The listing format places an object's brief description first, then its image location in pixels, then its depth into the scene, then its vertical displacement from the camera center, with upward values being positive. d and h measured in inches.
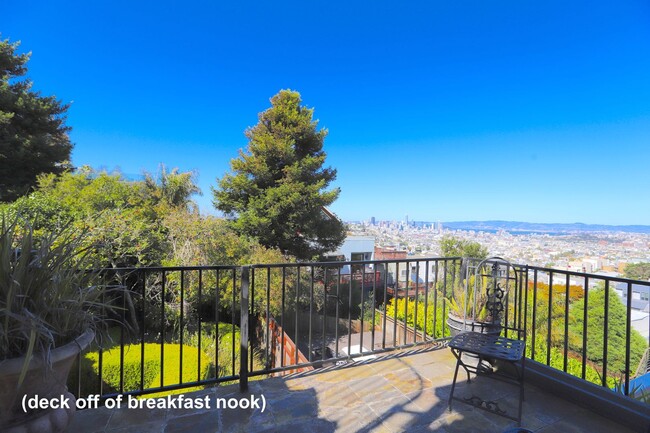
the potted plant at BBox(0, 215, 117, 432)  39.5 -16.4
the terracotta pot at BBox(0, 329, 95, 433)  39.4 -25.5
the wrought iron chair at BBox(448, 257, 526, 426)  66.6 -30.7
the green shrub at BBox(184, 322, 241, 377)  231.8 -115.5
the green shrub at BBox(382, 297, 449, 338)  236.4 -90.9
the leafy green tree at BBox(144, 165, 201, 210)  512.1 +45.9
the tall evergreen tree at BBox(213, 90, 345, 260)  473.1 +47.6
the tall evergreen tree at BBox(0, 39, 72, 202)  380.5 +109.0
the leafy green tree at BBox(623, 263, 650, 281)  485.3 -85.7
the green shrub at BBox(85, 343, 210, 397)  157.0 -84.7
